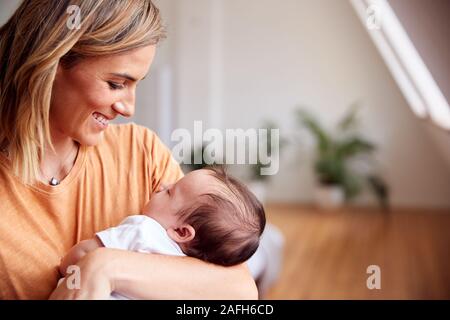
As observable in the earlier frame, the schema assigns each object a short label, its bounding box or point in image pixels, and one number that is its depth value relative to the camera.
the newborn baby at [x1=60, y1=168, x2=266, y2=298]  0.97
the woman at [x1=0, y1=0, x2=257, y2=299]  0.96
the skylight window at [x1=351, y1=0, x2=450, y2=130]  2.39
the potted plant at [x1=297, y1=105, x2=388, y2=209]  5.28
